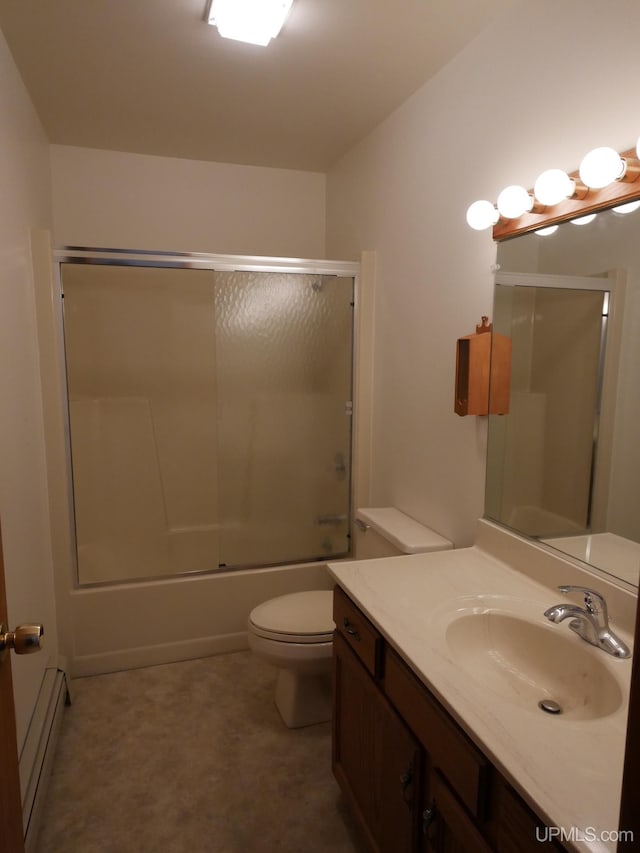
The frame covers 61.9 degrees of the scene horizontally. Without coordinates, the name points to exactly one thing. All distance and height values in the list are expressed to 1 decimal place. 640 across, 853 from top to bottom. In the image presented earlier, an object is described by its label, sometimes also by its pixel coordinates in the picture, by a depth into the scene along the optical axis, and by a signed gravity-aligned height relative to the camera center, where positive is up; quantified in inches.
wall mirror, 51.0 -3.0
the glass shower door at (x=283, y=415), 107.3 -10.7
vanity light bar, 47.6 +17.2
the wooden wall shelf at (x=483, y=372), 67.9 -0.9
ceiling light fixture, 63.4 +42.2
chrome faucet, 47.0 -22.5
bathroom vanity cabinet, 37.2 -33.9
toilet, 80.4 -40.6
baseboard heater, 63.5 -51.7
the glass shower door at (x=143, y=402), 108.3 -8.3
